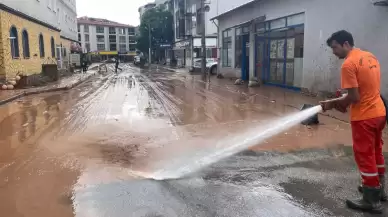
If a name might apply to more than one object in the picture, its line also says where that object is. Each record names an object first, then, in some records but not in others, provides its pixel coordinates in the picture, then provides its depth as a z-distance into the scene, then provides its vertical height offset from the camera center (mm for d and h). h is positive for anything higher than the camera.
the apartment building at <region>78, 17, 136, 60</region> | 96938 +8070
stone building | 16281 +1749
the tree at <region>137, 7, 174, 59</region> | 57688 +6775
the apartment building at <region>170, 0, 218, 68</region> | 36219 +3824
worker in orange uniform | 3449 -485
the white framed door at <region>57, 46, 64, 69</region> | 31055 +921
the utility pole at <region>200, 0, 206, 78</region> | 25516 +855
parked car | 28983 -227
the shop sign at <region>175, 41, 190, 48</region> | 42616 +2639
